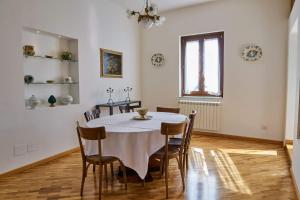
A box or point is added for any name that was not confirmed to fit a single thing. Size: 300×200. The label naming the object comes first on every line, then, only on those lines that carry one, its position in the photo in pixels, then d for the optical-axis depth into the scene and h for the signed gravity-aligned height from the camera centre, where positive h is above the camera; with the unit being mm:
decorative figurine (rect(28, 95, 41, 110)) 3531 -231
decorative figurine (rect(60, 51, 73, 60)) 4082 +570
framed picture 4811 +515
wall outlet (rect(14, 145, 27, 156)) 3254 -911
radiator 5078 -614
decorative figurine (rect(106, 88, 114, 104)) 4984 -115
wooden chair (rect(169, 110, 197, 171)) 2879 -676
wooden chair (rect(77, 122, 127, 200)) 2354 -708
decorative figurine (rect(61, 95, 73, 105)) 4090 -234
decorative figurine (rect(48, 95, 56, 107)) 3838 -220
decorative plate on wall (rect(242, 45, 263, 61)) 4578 +683
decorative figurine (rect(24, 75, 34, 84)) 3471 +123
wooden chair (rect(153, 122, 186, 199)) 2441 -764
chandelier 3057 +931
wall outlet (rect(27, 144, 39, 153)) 3429 -924
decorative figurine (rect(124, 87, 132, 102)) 5541 -105
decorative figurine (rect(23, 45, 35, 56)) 3460 +563
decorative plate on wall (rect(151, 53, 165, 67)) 5797 +699
